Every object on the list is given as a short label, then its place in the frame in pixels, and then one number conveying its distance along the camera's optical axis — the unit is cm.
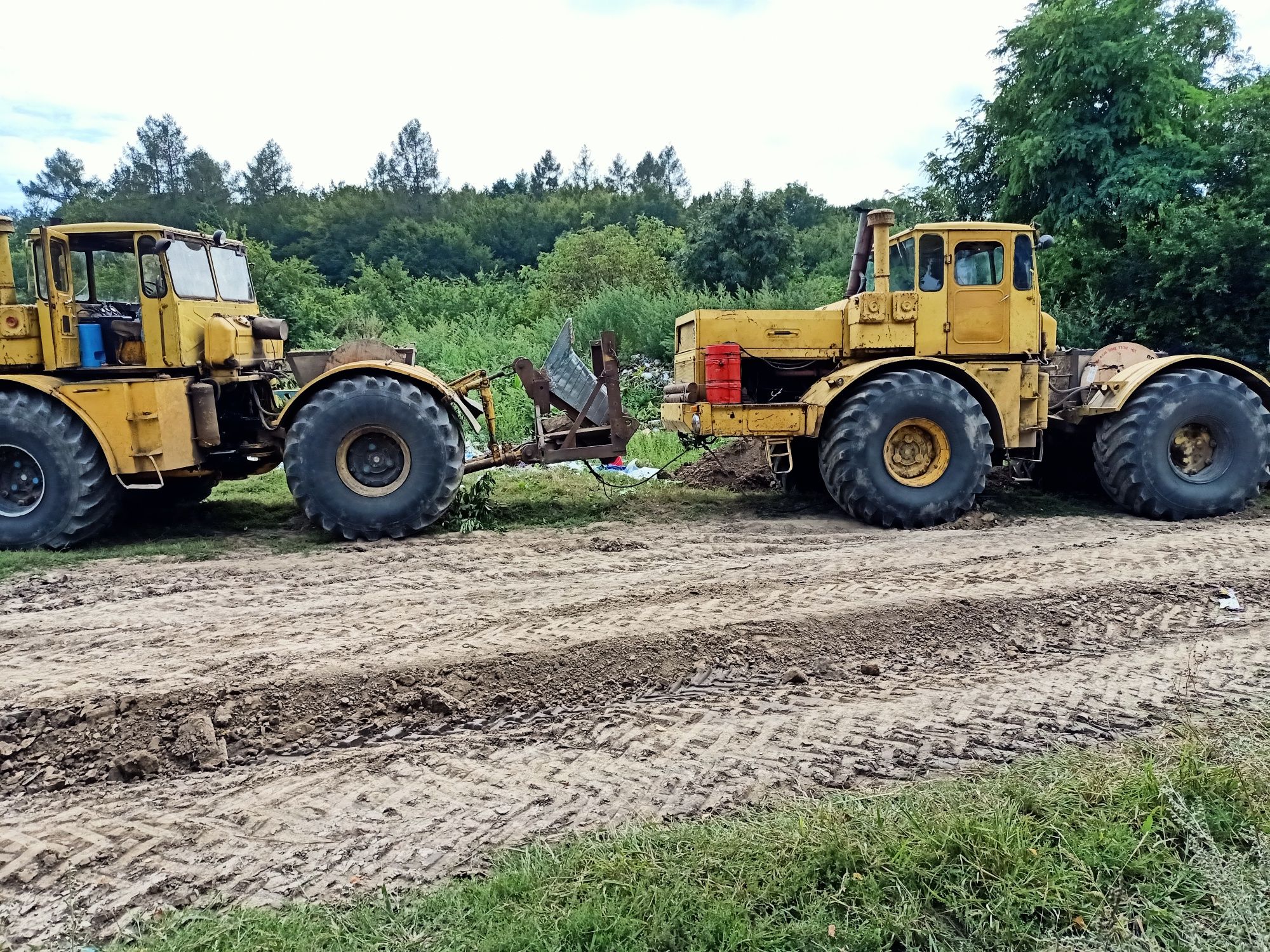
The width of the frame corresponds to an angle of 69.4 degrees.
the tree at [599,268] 2480
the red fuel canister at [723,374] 789
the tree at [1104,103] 1345
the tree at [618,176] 6806
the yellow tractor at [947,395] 772
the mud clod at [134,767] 356
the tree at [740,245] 2311
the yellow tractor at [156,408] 708
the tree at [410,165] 6800
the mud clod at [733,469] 971
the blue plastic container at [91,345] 720
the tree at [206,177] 5816
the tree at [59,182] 5744
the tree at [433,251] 4566
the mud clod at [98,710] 396
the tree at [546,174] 6650
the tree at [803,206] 4553
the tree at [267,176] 6072
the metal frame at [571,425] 786
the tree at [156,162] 5862
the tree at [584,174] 6706
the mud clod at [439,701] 405
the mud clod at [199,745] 365
